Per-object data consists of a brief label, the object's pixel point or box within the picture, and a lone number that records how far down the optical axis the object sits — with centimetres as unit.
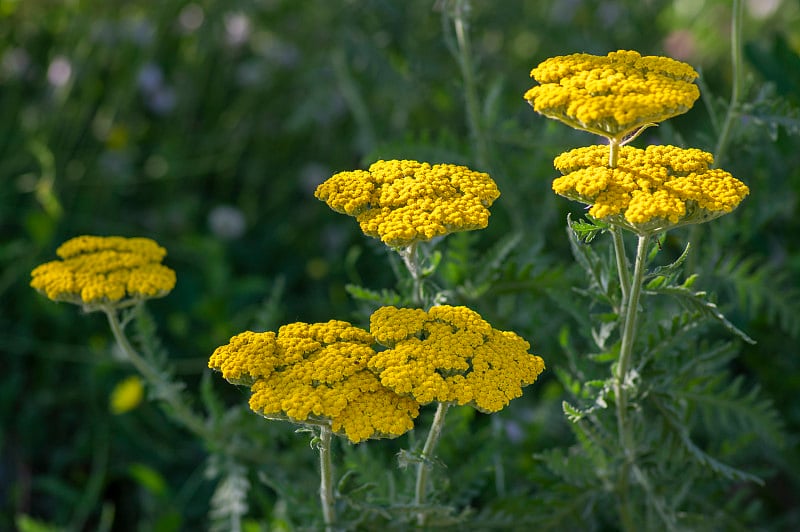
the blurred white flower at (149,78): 233
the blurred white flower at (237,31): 246
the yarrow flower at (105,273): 140
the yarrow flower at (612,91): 128
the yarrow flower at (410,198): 132
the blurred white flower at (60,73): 222
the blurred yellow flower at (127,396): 174
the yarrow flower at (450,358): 130
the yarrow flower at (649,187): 128
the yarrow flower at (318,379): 130
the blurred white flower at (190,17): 247
